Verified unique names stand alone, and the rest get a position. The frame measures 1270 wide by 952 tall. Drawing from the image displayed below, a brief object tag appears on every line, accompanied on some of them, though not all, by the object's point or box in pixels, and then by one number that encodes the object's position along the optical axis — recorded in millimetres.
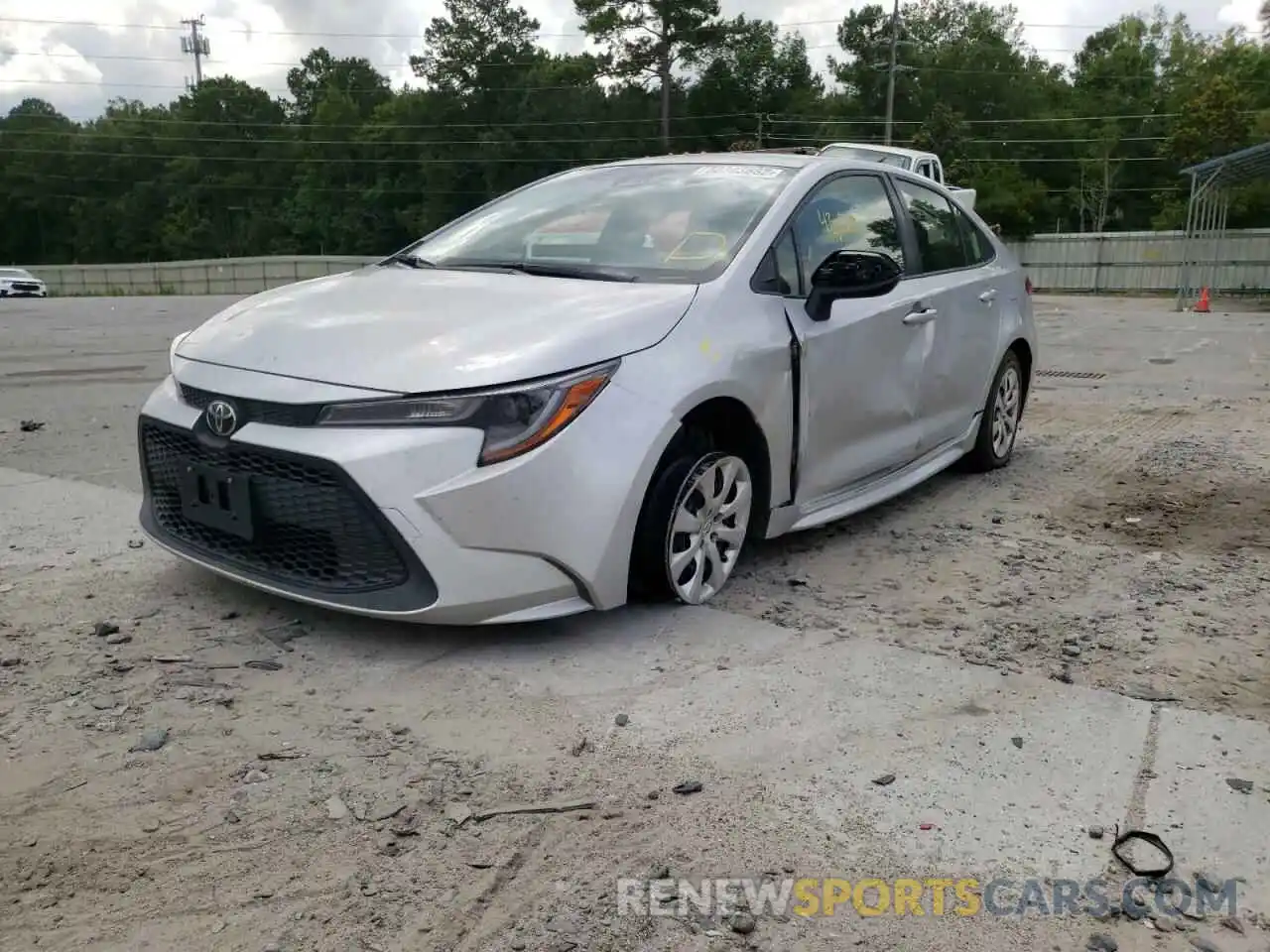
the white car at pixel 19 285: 36250
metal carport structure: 20984
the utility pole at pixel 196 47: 77900
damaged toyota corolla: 3057
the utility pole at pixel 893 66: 44562
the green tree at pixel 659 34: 53500
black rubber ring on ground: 2277
